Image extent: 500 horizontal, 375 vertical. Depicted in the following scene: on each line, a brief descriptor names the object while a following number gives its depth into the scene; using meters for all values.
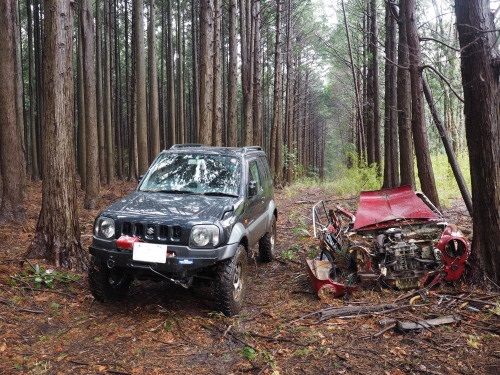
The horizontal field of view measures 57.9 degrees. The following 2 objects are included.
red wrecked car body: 5.93
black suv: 5.23
